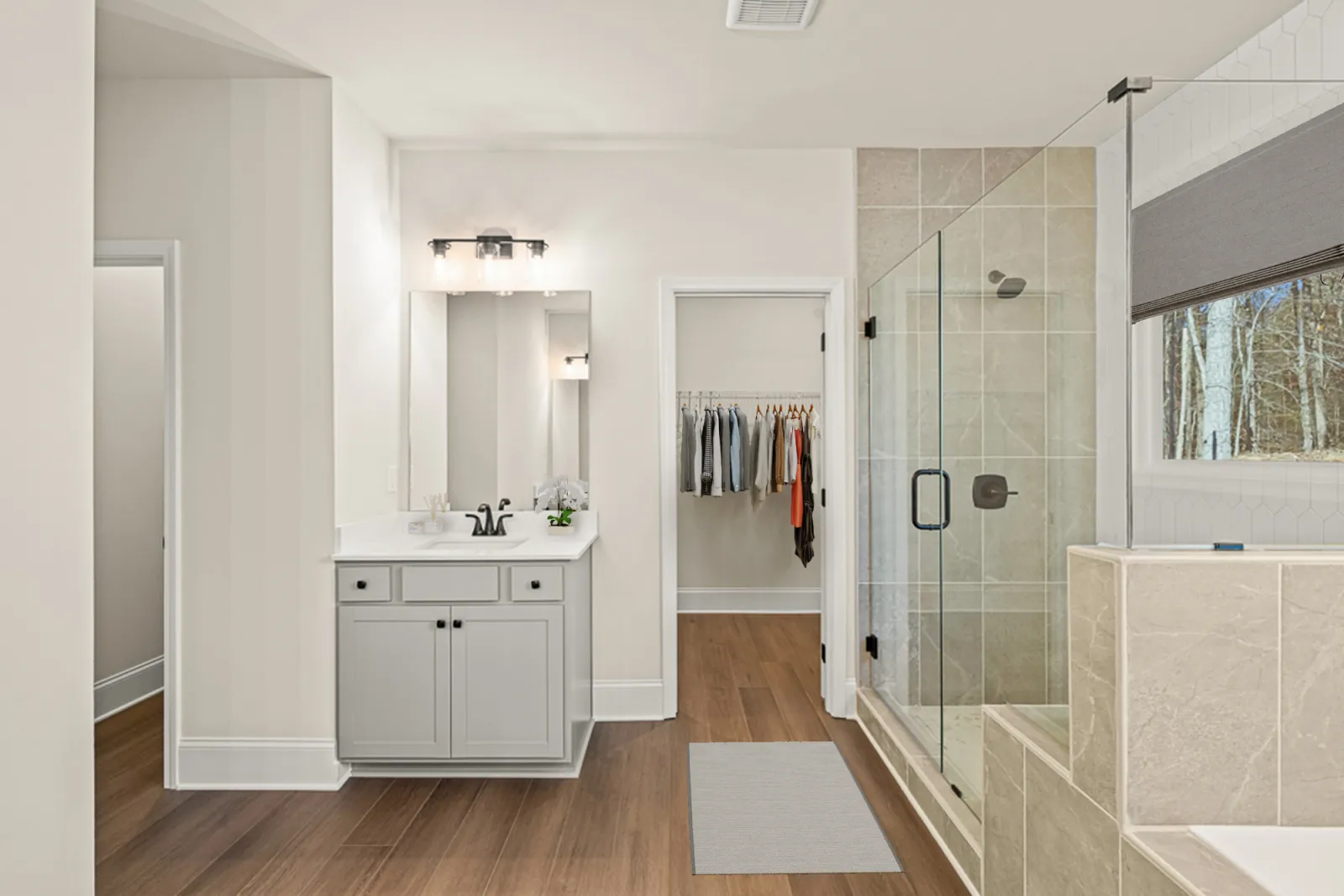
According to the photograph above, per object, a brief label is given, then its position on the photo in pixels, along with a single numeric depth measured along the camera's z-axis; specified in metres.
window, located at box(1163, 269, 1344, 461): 1.46
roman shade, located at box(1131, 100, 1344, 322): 1.45
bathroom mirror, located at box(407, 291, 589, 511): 3.67
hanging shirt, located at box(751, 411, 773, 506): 5.56
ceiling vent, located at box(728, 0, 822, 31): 2.40
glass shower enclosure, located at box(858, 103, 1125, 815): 1.80
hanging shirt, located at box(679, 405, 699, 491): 5.52
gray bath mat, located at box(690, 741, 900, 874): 2.42
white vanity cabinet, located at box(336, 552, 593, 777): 2.98
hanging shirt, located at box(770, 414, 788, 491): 5.57
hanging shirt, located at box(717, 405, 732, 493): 5.47
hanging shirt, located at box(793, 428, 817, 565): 5.47
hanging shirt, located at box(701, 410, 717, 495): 5.47
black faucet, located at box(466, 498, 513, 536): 3.60
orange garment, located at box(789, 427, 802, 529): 5.38
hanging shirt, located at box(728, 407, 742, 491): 5.48
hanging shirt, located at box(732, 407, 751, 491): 5.53
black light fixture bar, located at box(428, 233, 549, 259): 3.61
